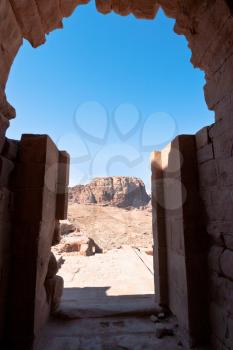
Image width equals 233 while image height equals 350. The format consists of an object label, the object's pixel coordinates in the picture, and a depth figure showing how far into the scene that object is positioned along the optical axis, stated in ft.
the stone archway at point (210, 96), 7.95
